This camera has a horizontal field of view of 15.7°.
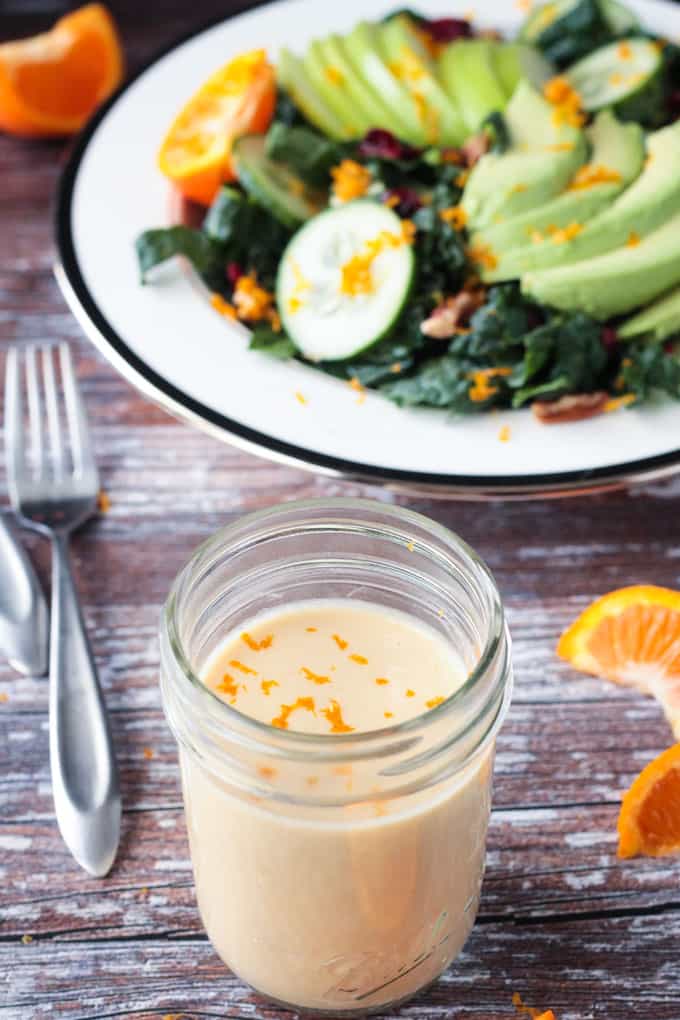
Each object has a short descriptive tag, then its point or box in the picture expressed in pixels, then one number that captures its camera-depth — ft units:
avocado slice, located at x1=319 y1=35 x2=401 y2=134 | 2.80
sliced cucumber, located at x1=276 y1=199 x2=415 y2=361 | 2.52
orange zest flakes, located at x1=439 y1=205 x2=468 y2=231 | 2.59
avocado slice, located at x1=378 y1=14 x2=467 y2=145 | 2.78
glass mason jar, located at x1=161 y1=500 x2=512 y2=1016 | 1.89
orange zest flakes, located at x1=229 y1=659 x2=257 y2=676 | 1.98
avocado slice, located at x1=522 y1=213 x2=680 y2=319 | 2.48
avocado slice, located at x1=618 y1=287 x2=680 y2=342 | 2.49
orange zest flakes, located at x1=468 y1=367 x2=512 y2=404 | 2.42
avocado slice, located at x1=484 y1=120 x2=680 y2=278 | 2.53
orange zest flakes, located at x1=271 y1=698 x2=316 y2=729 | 1.95
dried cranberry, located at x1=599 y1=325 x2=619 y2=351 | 2.49
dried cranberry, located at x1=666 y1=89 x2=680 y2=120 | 2.82
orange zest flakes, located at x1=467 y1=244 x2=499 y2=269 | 2.56
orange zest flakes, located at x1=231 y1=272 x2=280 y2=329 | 2.57
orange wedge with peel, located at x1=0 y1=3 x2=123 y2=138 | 2.97
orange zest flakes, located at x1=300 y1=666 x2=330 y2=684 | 1.98
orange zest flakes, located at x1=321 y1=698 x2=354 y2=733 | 1.95
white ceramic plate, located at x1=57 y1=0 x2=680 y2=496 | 2.33
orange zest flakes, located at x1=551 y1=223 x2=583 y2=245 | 2.52
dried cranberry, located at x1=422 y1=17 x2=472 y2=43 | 2.90
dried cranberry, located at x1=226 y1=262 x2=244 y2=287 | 2.65
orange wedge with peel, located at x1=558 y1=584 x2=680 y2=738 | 2.20
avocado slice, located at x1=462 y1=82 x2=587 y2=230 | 2.59
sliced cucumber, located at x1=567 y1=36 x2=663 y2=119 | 2.76
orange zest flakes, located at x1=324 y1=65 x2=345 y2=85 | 2.81
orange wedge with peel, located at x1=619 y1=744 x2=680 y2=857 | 2.12
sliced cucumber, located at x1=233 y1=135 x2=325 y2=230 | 2.67
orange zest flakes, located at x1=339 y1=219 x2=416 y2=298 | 2.53
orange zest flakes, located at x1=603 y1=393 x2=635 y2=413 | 2.41
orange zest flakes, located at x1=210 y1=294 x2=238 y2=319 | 2.56
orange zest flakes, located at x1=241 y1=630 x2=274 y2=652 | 2.00
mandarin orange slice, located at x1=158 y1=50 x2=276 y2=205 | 2.72
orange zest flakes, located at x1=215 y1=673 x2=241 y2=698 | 1.97
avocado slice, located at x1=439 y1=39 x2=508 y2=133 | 2.78
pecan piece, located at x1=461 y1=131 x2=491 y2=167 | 2.68
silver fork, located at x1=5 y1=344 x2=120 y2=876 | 2.13
